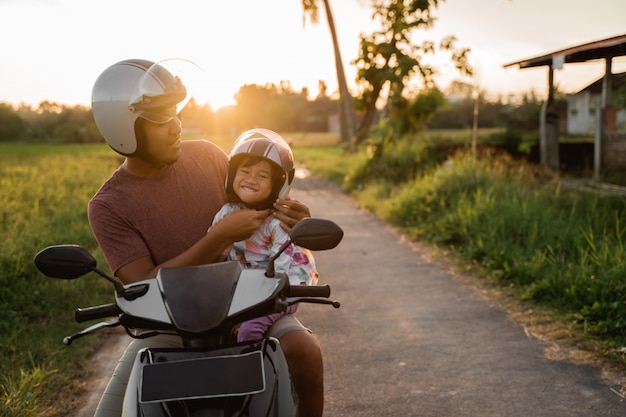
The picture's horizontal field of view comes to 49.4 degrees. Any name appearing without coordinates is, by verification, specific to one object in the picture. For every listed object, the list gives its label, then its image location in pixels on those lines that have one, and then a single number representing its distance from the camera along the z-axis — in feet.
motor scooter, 5.95
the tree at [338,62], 79.30
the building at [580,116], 81.57
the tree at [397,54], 61.67
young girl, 7.99
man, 7.50
